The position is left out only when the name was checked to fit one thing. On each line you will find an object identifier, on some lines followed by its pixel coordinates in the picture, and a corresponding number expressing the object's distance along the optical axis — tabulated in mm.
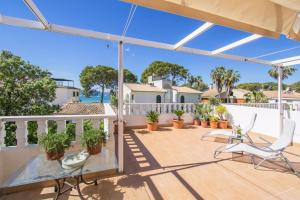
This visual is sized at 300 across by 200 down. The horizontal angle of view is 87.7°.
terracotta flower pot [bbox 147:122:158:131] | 6262
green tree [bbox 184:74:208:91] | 36934
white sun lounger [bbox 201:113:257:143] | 4695
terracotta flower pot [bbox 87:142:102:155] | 2650
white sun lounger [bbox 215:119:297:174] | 3086
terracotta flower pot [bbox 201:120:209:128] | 7043
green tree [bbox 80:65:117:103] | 27672
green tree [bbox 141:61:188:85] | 30547
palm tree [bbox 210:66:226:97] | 24414
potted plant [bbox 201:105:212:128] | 7077
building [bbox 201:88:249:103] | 26616
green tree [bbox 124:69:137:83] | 29219
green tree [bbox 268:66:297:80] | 27784
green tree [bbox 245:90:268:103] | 15025
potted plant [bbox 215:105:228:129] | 6828
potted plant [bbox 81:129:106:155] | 2627
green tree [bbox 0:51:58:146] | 7488
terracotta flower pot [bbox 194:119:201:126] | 7363
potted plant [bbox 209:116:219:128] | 6874
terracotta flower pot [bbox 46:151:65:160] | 2356
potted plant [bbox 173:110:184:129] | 6708
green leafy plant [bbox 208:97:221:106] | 7657
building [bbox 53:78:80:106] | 20906
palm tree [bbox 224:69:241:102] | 22922
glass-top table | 2110
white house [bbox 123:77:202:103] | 16625
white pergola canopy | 1394
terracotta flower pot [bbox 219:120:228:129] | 6801
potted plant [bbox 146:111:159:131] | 6270
